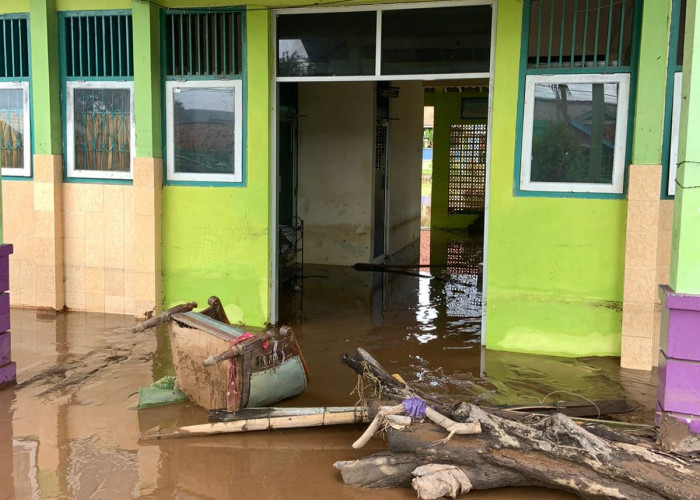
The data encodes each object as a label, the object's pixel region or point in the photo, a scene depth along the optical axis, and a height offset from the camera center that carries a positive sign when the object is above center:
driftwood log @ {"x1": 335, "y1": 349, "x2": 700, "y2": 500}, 3.20 -1.36
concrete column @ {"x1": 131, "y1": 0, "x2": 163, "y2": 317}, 6.68 +0.17
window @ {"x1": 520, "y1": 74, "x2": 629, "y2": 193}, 5.75 +0.48
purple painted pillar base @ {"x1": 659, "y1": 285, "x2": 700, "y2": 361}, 3.48 -0.72
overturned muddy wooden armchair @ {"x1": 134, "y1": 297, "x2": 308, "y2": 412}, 4.14 -1.18
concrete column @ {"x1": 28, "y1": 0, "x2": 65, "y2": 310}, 7.01 +0.17
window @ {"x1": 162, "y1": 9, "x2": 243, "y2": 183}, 6.71 +0.89
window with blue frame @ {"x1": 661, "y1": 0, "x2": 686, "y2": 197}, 5.39 +0.79
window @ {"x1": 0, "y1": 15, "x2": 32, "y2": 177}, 7.23 +0.89
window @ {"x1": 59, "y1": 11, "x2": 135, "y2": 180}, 7.01 +0.92
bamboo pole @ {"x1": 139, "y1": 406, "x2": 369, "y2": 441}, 4.02 -1.44
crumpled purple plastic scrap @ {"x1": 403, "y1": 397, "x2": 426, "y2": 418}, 3.58 -1.20
